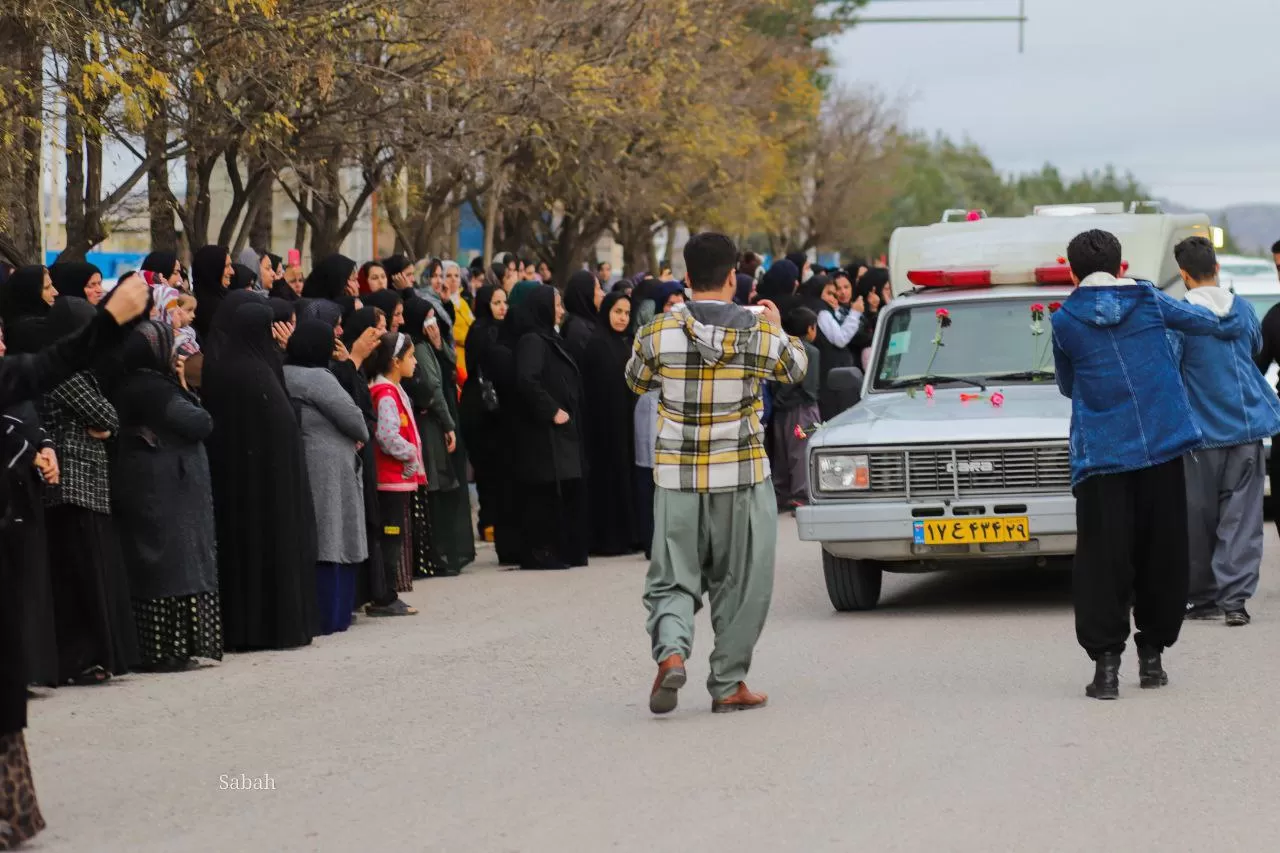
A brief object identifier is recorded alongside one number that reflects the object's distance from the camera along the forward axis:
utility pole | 39.81
